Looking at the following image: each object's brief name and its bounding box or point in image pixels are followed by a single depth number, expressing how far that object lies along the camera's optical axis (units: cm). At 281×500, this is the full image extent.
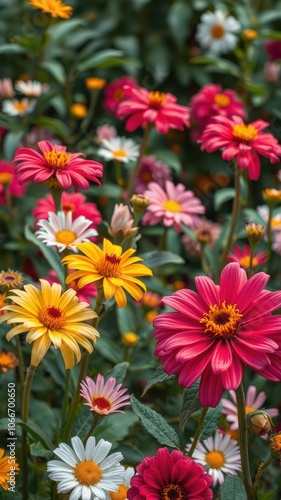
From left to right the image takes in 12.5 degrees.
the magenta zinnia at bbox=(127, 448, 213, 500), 83
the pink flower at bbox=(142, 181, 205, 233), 113
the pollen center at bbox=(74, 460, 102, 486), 85
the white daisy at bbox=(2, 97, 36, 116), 133
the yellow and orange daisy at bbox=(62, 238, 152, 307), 87
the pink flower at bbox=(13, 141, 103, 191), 93
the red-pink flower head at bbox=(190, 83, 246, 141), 130
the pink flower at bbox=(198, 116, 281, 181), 101
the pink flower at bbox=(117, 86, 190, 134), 112
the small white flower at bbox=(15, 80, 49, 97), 134
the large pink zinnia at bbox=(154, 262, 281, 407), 80
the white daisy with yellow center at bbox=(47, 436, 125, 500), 84
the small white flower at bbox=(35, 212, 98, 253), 95
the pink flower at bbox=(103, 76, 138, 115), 142
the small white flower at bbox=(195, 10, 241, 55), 150
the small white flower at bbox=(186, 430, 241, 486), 95
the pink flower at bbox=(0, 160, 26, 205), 122
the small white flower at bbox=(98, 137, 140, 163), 122
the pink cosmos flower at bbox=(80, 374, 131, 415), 88
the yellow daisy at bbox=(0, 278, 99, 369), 84
